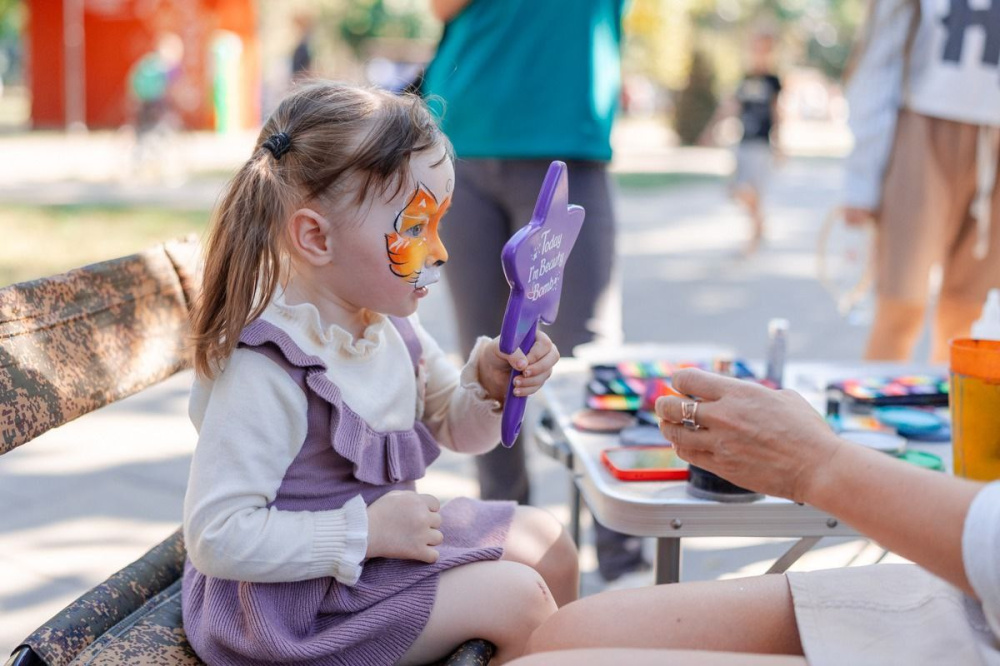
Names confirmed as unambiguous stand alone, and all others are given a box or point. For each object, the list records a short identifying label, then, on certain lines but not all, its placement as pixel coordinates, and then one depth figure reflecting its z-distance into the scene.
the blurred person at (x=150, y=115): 13.21
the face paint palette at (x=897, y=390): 2.17
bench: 1.56
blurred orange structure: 21.22
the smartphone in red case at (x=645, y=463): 1.73
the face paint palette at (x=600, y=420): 2.00
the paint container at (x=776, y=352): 2.23
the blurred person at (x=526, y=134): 2.68
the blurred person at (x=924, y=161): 3.05
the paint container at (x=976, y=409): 1.51
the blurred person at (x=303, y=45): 11.95
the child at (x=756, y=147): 9.03
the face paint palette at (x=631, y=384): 2.10
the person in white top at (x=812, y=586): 1.17
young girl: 1.46
